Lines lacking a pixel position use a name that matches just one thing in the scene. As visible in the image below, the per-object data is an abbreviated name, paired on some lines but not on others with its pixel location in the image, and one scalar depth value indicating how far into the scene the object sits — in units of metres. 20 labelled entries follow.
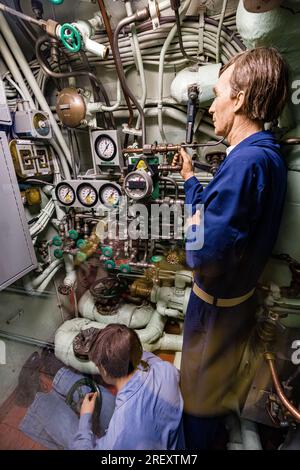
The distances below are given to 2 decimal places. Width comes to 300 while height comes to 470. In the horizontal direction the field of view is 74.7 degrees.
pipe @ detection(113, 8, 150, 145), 0.92
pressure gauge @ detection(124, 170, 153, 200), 0.98
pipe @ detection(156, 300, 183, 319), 1.39
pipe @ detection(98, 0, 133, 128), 0.96
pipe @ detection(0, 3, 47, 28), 0.97
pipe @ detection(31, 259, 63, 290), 1.49
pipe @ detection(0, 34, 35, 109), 1.15
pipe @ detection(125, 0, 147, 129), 1.00
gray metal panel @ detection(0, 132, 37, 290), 1.11
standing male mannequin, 0.62
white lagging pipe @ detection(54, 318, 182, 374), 1.28
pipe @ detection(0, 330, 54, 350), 1.34
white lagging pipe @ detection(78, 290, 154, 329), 1.46
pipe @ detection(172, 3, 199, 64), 0.91
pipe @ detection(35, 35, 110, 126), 1.16
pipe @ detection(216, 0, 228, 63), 0.94
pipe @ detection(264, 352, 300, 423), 0.72
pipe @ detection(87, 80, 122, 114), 1.20
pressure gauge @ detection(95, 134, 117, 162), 1.20
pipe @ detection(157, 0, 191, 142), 0.97
